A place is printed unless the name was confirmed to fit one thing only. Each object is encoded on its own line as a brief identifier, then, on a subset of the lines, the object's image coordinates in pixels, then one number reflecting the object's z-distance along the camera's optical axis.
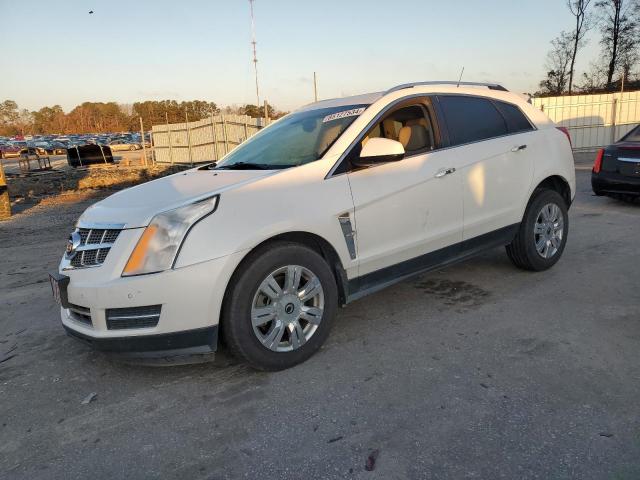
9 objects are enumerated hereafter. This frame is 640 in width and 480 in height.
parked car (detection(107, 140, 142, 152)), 52.99
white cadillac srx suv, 2.86
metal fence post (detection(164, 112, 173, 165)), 26.25
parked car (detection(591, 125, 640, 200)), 7.84
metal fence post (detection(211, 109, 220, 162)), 21.09
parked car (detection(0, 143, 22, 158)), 47.82
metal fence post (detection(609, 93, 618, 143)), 20.53
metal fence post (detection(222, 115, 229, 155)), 20.48
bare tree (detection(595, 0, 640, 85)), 37.88
